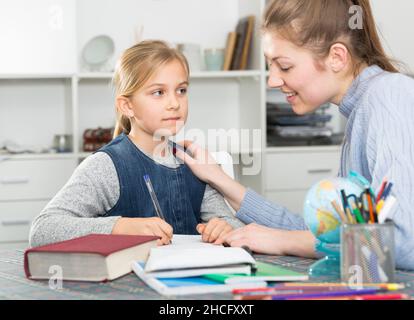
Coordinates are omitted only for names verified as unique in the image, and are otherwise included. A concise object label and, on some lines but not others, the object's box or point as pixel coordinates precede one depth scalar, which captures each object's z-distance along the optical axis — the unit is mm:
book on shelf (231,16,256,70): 3932
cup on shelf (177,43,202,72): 3846
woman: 1248
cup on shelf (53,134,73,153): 3705
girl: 1671
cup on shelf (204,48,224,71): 3924
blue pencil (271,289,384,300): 919
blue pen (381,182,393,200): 1036
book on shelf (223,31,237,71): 3947
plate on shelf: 3875
